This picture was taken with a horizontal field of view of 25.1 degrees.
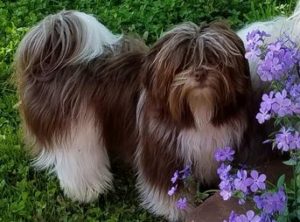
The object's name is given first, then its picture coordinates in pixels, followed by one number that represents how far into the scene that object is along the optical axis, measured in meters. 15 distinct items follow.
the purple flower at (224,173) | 2.13
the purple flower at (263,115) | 2.03
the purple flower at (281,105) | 2.02
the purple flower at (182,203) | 2.58
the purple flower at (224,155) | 2.43
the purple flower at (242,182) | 2.05
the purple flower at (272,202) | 2.03
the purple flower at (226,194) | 2.07
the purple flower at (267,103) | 2.02
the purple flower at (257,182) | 2.06
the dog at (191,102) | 2.77
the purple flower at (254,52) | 2.33
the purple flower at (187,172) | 2.90
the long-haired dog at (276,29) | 2.88
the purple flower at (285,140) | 2.02
